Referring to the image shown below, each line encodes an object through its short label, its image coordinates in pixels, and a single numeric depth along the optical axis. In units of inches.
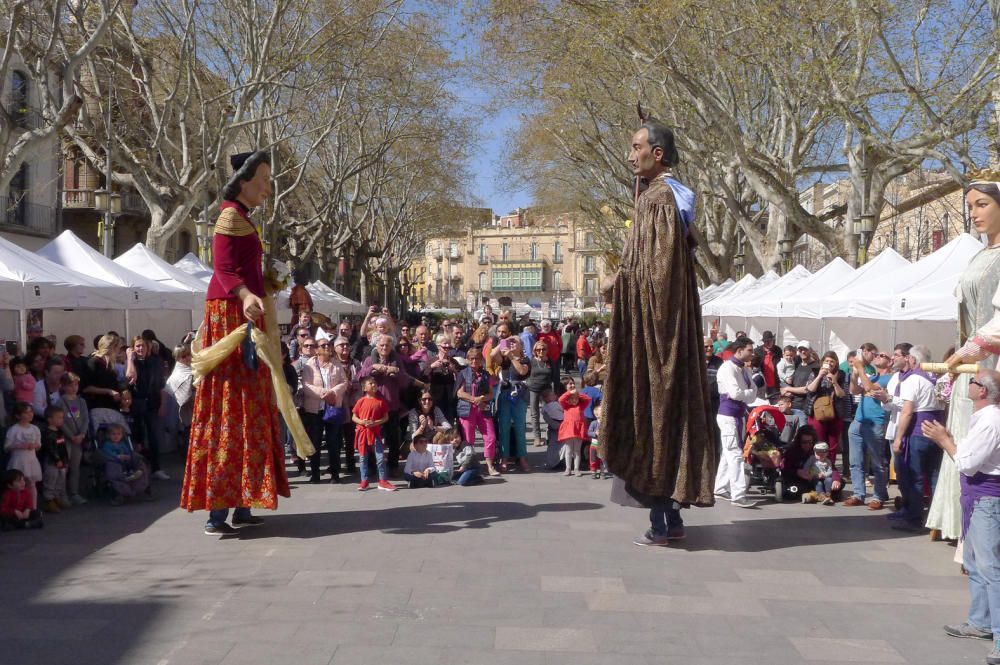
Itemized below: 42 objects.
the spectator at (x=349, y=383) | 397.7
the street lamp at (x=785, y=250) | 863.1
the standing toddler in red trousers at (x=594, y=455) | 406.0
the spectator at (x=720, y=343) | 665.1
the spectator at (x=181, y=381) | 394.0
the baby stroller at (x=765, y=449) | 359.3
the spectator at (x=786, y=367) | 514.0
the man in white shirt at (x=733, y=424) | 336.2
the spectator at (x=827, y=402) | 382.9
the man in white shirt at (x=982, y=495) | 180.9
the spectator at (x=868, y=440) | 341.7
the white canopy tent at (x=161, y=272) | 547.2
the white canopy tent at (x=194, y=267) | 641.6
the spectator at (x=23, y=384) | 328.5
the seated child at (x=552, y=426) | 429.4
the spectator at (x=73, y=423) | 332.8
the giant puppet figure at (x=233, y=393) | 258.8
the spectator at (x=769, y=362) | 551.5
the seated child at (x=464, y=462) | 376.2
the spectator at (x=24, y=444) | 297.7
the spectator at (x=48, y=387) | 332.8
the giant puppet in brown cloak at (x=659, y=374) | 255.9
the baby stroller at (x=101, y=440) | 335.0
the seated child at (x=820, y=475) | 349.4
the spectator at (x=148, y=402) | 387.5
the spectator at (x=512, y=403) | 426.6
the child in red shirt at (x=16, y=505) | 282.0
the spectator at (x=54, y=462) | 316.8
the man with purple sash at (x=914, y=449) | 292.7
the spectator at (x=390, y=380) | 390.3
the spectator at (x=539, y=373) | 498.9
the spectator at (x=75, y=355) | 376.5
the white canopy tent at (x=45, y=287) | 365.4
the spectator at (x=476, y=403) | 414.0
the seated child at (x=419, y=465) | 366.6
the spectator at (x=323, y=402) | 384.5
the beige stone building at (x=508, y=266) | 4375.0
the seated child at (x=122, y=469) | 330.0
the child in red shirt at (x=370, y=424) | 361.7
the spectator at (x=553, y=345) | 578.1
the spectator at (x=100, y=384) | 370.9
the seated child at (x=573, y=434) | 410.2
